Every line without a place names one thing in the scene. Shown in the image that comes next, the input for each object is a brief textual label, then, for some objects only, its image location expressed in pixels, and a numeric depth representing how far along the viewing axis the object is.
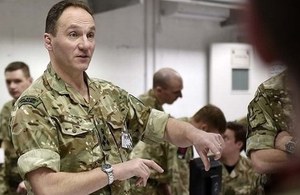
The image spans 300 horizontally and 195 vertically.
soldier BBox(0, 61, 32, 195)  2.99
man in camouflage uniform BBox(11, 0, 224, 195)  1.37
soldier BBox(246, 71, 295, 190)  1.37
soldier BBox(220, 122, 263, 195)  2.61
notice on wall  5.01
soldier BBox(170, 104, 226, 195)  2.49
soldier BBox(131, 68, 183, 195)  2.81
